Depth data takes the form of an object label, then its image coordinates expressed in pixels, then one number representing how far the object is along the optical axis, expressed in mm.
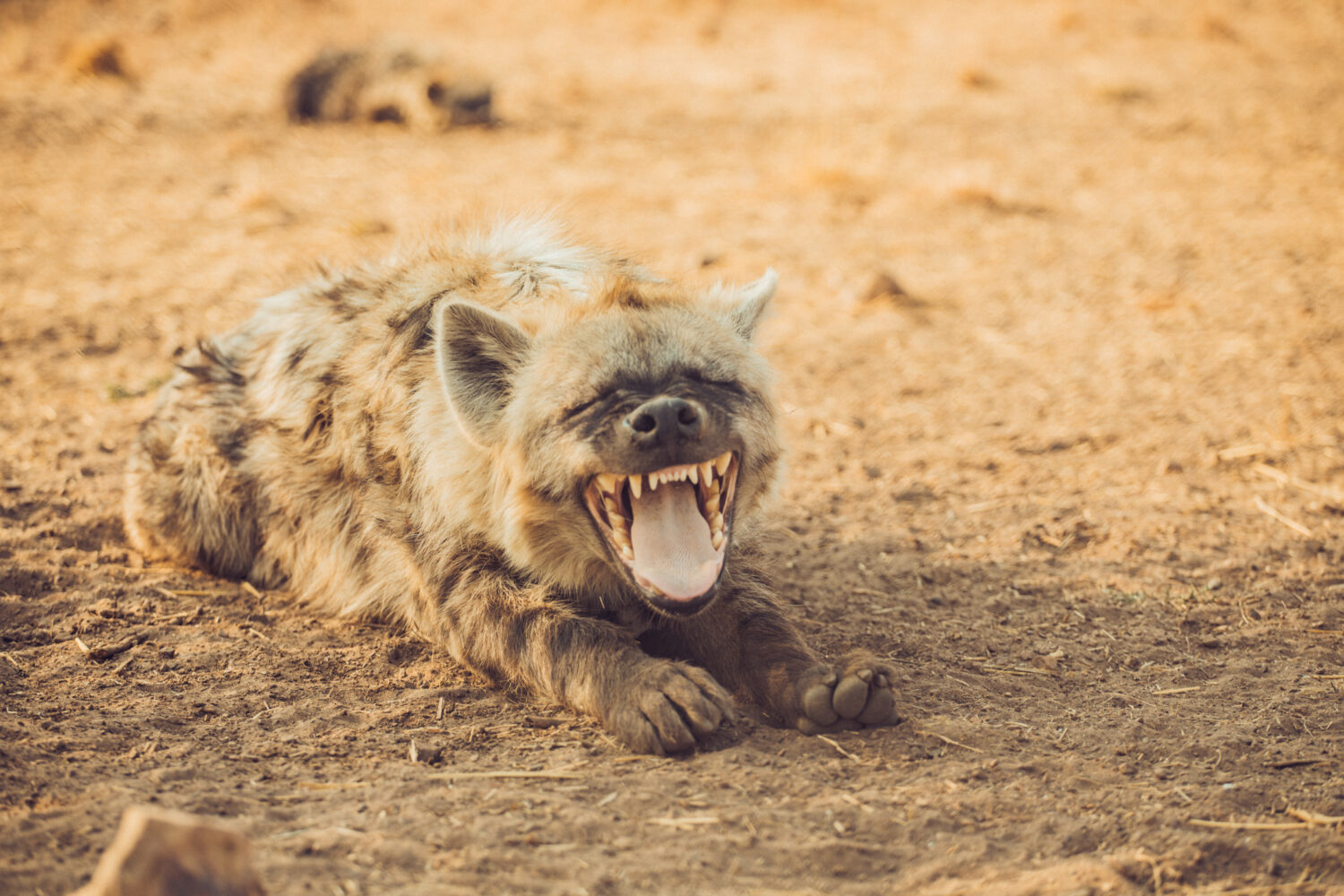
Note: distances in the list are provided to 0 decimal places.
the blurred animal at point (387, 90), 16203
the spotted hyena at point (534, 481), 4891
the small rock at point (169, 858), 2730
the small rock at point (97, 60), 17000
